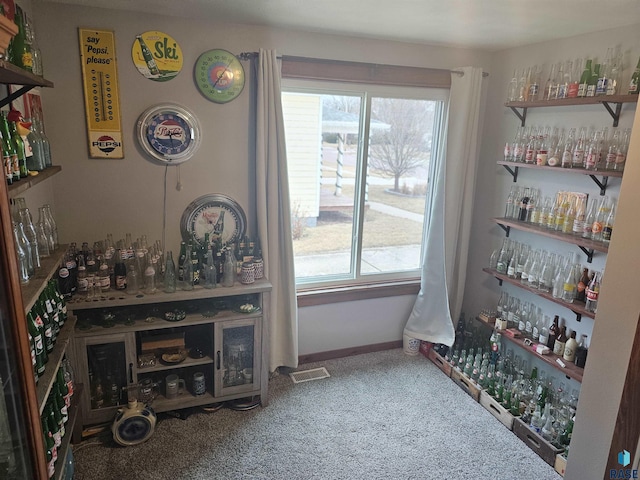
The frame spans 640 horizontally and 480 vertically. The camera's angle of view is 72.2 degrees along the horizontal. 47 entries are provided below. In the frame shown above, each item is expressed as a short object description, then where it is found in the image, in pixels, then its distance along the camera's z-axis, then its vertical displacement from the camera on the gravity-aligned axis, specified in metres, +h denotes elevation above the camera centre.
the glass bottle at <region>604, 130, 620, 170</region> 2.38 +0.00
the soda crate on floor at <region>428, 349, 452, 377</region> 3.20 -1.59
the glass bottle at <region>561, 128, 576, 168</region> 2.62 -0.01
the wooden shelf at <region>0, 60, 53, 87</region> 1.24 +0.17
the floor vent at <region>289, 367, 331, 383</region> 3.11 -1.64
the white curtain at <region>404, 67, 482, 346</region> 3.17 -0.55
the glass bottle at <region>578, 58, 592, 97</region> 2.51 +0.40
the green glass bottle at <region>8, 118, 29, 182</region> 1.61 -0.09
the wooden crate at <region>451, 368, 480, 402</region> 2.94 -1.60
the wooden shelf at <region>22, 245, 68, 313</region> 1.50 -0.57
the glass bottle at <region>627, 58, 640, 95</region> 2.28 +0.36
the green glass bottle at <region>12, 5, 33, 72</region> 1.77 +0.33
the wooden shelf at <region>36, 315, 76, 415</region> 1.57 -0.93
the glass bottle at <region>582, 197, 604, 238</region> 2.54 -0.38
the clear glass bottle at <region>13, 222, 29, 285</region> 1.63 -0.49
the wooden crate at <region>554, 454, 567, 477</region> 2.31 -1.63
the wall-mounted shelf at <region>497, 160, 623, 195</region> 2.31 -0.11
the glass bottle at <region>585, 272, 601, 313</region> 2.45 -0.78
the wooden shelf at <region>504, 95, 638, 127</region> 2.28 +0.27
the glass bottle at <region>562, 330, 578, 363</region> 2.62 -1.17
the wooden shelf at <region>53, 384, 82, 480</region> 1.82 -1.35
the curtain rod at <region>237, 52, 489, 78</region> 2.68 +0.50
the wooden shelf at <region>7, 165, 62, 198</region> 1.42 -0.18
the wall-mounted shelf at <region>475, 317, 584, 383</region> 2.52 -1.25
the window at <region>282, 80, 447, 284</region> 3.09 -0.24
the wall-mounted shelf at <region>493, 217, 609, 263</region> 2.38 -0.50
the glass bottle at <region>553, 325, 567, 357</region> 2.69 -1.16
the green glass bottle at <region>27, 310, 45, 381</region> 1.67 -0.80
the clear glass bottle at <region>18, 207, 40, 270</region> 1.83 -0.44
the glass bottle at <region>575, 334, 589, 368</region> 2.58 -1.17
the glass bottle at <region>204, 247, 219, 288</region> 2.61 -0.79
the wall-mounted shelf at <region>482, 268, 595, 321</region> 2.49 -0.88
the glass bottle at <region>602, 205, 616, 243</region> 2.41 -0.41
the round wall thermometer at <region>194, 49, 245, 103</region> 2.62 +0.37
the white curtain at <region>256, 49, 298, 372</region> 2.69 -0.46
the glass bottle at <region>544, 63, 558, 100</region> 2.71 +0.38
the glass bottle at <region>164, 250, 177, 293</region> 2.54 -0.80
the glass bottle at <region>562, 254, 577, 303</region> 2.60 -0.79
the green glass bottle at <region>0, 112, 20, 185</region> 1.51 -0.07
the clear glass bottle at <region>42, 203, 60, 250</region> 2.23 -0.49
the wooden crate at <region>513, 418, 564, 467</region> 2.39 -1.62
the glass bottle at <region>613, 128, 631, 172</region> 2.35 +0.00
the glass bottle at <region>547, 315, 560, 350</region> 2.78 -1.13
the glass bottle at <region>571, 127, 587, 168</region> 2.56 -0.01
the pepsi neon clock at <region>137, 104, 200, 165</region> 2.58 +0.02
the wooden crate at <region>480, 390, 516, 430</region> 2.67 -1.61
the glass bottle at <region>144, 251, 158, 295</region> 2.51 -0.81
